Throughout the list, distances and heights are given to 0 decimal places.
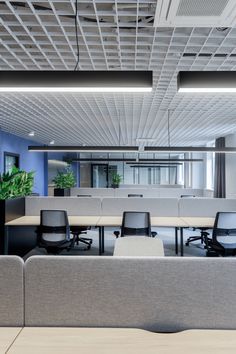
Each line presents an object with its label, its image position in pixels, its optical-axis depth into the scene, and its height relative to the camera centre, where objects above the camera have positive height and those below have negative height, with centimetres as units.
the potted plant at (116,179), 1082 +8
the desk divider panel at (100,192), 815 -26
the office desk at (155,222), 448 -59
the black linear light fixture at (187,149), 618 +65
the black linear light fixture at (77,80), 178 +58
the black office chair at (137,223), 440 -57
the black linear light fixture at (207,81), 177 +57
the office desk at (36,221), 448 -59
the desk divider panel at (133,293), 144 -51
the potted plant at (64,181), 891 +2
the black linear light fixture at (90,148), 631 +68
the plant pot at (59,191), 795 -25
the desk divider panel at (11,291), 144 -50
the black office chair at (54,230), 432 -66
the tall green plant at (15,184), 479 -4
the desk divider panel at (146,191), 840 -24
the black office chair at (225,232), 412 -65
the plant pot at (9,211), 450 -44
